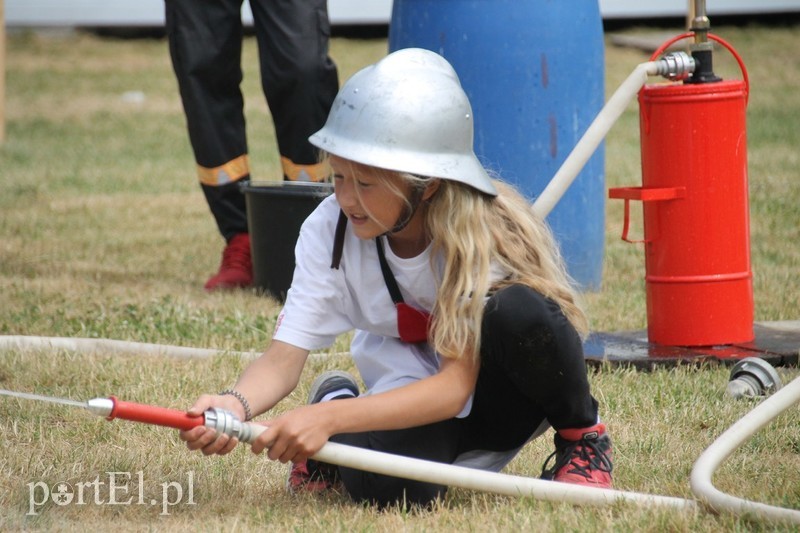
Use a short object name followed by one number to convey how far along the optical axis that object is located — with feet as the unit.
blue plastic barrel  29.86
